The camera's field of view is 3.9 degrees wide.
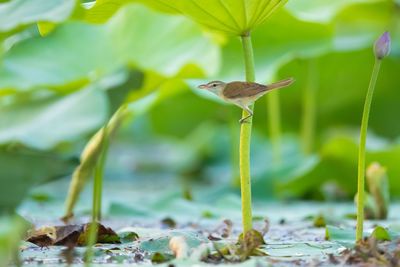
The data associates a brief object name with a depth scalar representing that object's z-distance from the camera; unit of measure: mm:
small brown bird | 9873
